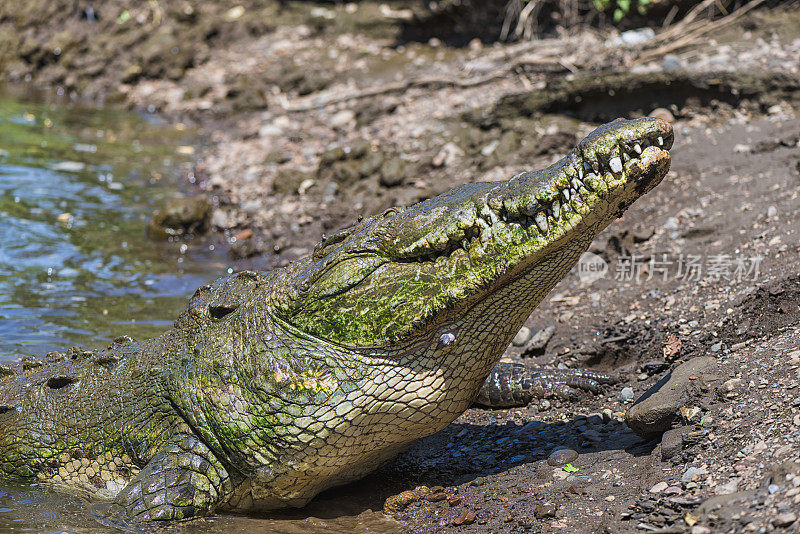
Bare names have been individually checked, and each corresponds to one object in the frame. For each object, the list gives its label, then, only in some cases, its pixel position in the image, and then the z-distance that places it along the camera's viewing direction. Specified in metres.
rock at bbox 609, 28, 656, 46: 18.49
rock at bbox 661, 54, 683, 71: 16.54
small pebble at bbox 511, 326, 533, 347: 11.47
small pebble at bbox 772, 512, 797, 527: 5.42
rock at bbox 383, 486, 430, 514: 8.02
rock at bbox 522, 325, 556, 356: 11.20
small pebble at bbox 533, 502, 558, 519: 7.14
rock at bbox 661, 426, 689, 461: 7.27
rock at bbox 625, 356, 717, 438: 7.59
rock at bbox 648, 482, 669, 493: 6.81
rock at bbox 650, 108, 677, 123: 15.88
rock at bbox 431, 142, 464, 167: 17.06
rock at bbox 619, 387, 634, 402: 9.12
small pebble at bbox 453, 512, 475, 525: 7.50
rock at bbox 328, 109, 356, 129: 21.08
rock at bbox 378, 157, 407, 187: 16.87
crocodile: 6.68
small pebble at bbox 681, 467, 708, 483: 6.73
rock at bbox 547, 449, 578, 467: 8.13
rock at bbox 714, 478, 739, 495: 6.27
